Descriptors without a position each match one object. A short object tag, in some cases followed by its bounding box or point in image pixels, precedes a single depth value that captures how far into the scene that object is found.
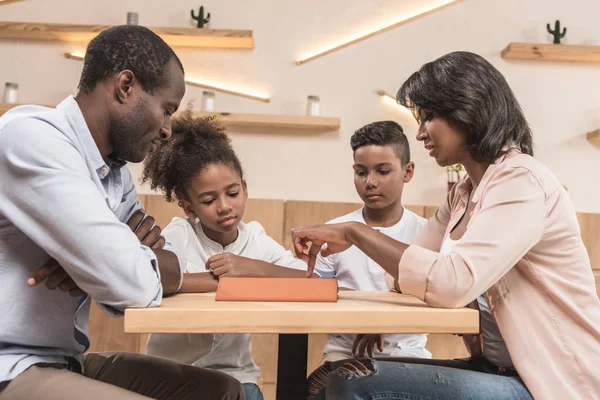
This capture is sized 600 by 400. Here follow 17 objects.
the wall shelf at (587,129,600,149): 4.15
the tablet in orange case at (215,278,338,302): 1.39
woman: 1.35
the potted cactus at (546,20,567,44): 4.29
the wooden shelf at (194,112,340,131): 4.19
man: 1.22
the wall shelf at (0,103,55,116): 4.20
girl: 1.98
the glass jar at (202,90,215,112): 4.20
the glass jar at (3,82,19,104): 4.26
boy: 2.58
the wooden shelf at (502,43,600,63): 4.20
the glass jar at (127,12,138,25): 4.23
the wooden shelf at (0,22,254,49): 4.27
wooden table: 1.18
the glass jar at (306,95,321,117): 4.25
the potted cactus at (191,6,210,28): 4.33
